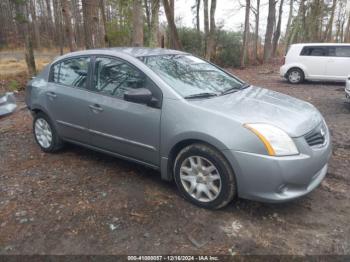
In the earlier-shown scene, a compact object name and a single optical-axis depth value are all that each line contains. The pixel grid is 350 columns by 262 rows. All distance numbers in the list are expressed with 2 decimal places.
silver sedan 3.06
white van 11.48
